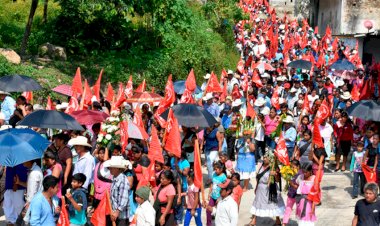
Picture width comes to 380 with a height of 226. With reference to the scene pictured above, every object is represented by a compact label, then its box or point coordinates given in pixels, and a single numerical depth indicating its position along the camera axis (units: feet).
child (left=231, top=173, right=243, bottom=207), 57.88
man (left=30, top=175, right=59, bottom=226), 45.50
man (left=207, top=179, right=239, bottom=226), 53.11
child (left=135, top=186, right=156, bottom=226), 49.57
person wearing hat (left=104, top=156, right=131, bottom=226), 52.21
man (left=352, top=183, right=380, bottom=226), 50.93
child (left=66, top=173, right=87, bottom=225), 51.34
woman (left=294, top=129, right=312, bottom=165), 72.95
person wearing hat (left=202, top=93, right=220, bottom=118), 93.25
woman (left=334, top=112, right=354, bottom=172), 89.30
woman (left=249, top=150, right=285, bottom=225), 63.41
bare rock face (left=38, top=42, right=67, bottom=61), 128.36
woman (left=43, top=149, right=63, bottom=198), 53.62
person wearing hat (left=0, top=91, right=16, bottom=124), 81.97
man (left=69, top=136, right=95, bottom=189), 58.54
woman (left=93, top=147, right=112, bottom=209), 56.90
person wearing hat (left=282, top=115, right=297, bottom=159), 80.79
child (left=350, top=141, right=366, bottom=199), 76.74
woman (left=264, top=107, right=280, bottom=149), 87.56
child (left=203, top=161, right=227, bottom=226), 61.31
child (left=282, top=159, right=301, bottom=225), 63.10
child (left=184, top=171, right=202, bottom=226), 59.82
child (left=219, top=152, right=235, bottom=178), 64.66
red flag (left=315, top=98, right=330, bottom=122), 83.06
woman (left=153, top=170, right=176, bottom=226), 52.75
